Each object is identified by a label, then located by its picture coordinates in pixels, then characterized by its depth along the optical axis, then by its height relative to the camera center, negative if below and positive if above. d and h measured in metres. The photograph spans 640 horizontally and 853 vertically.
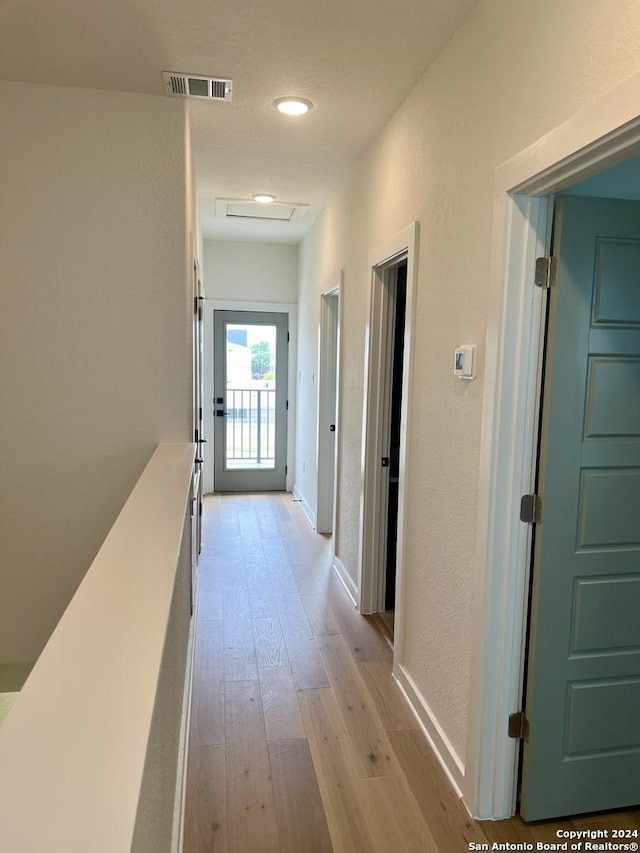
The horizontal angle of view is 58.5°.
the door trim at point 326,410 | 4.84 -0.38
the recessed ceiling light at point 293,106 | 2.63 +1.21
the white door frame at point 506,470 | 1.70 -0.31
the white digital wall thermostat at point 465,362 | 1.94 +0.02
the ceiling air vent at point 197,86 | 2.43 +1.21
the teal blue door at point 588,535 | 1.72 -0.52
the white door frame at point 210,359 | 6.05 +0.05
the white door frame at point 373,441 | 2.77 -0.43
